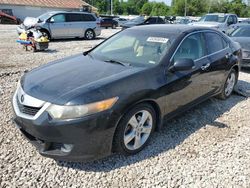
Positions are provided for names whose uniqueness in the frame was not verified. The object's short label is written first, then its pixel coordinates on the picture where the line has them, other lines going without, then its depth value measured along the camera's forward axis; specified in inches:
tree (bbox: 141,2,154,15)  3232.3
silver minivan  529.0
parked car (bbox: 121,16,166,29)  866.8
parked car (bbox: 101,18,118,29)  1191.2
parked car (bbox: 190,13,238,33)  605.0
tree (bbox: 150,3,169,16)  3002.7
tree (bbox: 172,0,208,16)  2768.2
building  1387.1
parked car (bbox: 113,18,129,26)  1287.8
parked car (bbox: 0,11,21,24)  1176.8
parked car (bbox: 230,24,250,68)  302.7
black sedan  106.3
